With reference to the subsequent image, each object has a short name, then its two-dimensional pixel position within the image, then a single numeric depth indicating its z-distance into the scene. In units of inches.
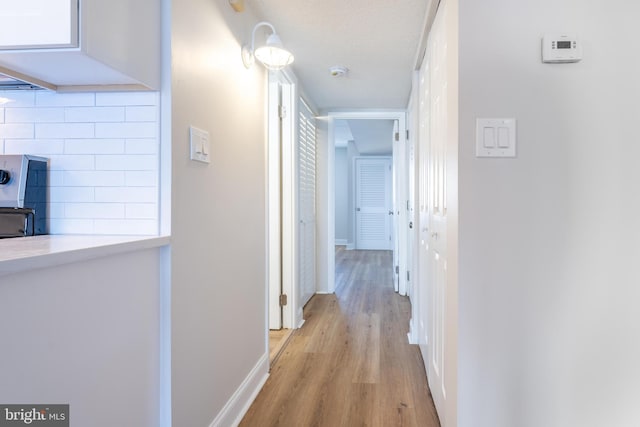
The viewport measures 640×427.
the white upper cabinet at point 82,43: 35.6
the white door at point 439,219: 58.0
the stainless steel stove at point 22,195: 45.0
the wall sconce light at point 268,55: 75.0
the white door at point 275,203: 120.6
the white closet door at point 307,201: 135.3
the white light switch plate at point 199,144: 52.7
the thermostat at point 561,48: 44.6
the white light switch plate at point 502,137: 45.6
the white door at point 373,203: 330.0
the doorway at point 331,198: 166.4
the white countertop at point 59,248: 27.2
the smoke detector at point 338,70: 114.4
